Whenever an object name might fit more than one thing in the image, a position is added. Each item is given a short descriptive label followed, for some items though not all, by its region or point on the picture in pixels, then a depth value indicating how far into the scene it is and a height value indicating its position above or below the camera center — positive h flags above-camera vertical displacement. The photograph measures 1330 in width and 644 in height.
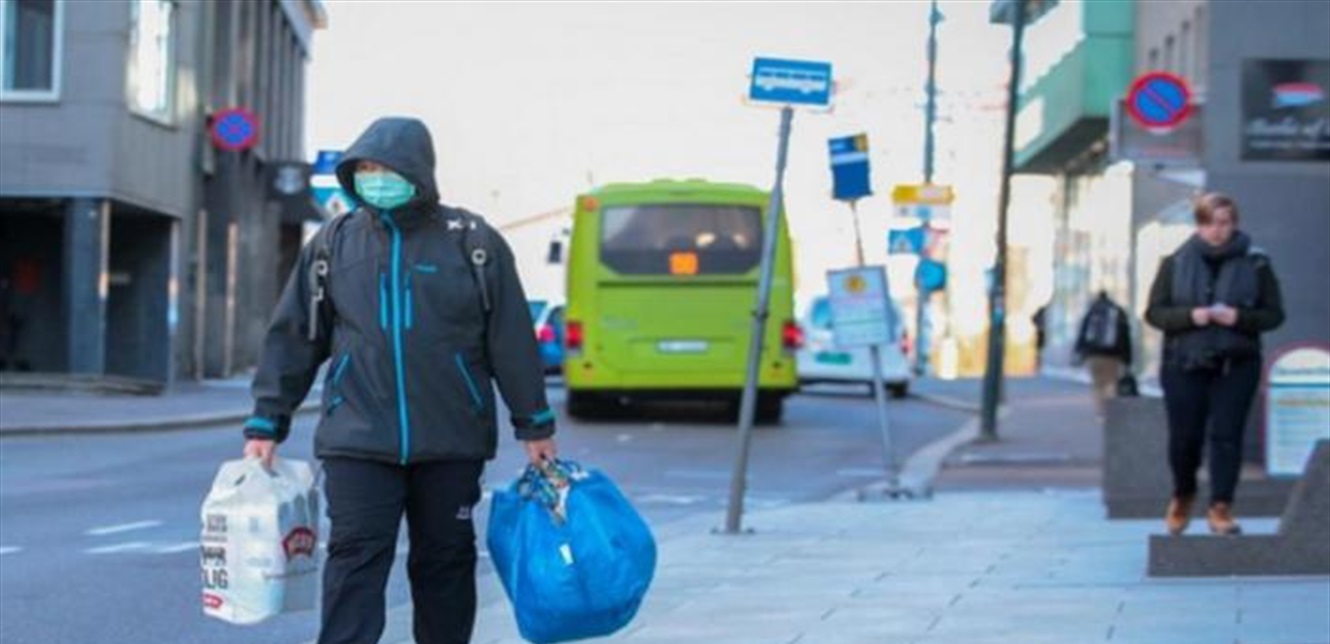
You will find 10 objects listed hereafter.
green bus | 30.12 -0.14
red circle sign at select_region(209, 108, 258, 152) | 38.75 +2.26
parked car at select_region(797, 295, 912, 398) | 41.97 -1.20
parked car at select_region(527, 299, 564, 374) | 42.60 -0.79
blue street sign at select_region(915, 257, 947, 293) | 46.84 +0.36
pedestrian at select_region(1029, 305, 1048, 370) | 42.03 -0.45
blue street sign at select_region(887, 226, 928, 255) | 41.25 +0.84
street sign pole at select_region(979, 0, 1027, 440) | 27.70 +0.07
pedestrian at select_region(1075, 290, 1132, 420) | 30.23 -0.51
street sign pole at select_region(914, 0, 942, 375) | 48.17 +2.87
